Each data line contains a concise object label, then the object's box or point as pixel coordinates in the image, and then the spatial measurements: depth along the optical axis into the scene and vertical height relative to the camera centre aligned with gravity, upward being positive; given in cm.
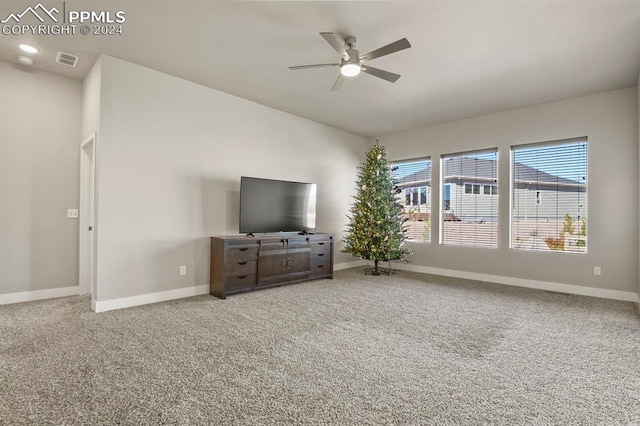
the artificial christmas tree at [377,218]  596 -3
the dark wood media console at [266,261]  423 -66
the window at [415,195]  644 +46
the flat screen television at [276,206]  465 +16
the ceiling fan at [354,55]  284 +152
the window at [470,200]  561 +32
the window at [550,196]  479 +34
